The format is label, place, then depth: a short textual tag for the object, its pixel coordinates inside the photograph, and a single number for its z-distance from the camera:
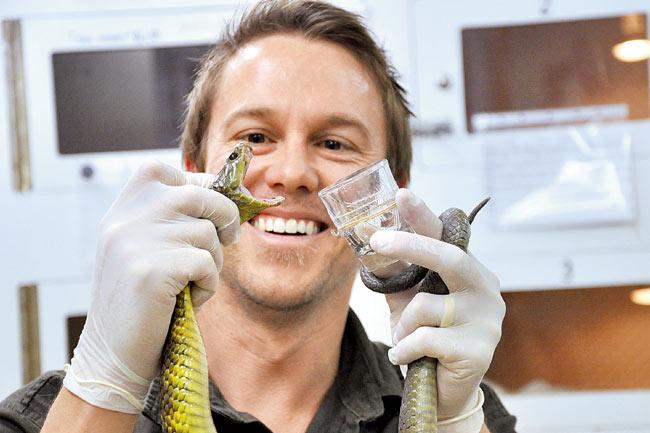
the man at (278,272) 1.36
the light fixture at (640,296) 2.57
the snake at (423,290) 1.40
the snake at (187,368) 1.29
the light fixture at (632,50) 2.55
